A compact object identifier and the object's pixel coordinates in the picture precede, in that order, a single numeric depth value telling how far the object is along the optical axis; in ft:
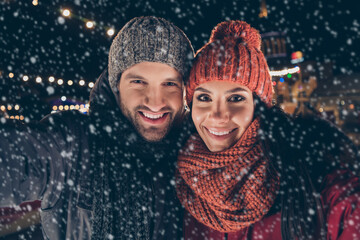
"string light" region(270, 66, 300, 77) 37.29
